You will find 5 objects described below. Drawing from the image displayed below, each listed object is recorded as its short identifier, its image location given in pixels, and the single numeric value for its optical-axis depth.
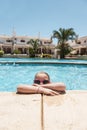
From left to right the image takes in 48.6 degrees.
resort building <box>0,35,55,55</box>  24.89
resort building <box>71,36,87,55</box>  21.59
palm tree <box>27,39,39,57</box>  18.99
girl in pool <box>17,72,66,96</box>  1.34
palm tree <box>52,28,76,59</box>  16.33
